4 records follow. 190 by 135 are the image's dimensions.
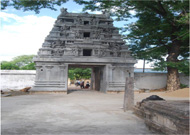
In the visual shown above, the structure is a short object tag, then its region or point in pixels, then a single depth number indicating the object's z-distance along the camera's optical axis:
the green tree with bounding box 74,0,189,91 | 14.91
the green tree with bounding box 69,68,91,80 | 41.59
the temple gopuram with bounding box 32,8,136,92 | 17.48
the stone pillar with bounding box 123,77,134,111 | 8.62
